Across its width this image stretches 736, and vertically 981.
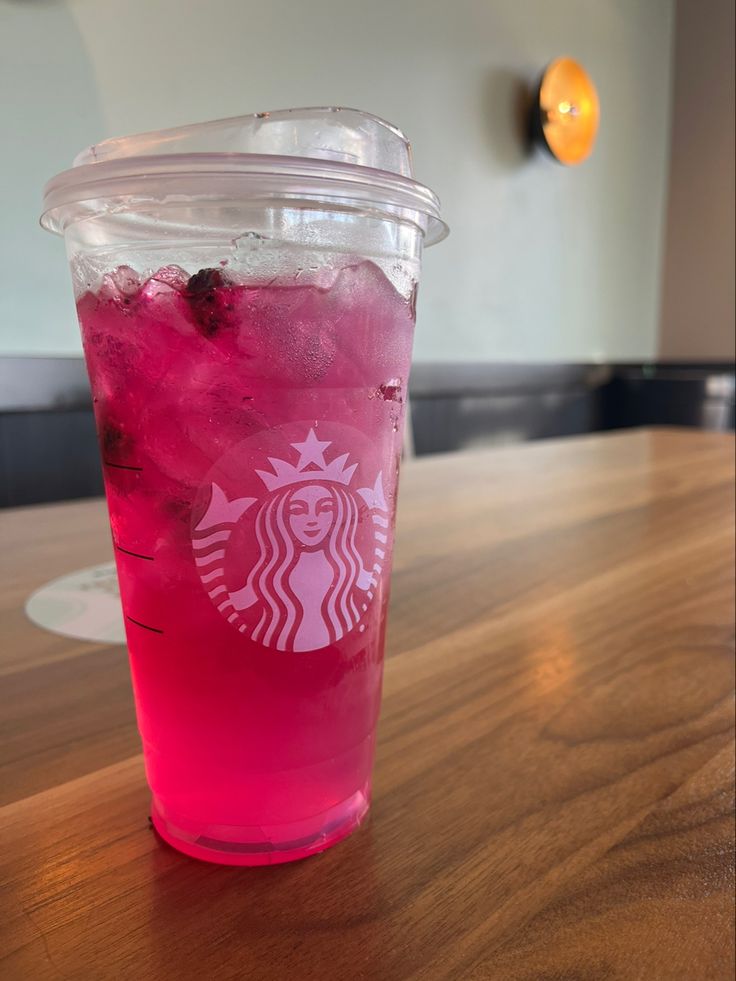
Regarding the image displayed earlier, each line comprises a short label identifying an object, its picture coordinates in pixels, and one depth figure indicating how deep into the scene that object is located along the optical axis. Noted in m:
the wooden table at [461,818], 0.26
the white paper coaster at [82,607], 0.56
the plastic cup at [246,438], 0.28
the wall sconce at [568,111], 2.83
